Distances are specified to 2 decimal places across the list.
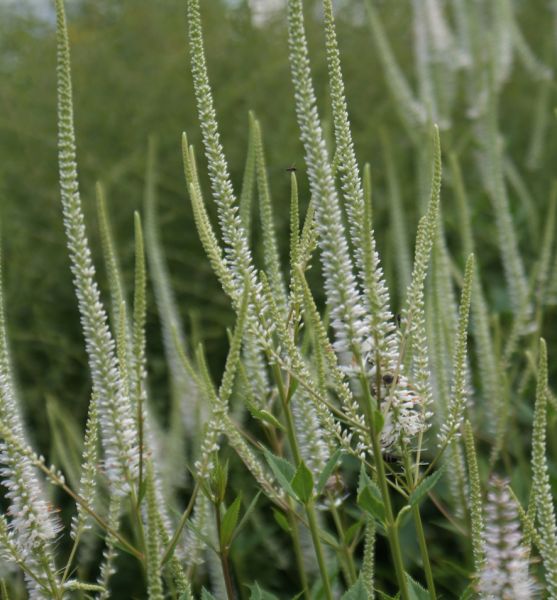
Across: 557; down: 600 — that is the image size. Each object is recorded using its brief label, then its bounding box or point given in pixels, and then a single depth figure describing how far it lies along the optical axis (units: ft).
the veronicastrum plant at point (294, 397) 2.94
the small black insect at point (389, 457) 3.26
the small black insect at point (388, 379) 3.15
